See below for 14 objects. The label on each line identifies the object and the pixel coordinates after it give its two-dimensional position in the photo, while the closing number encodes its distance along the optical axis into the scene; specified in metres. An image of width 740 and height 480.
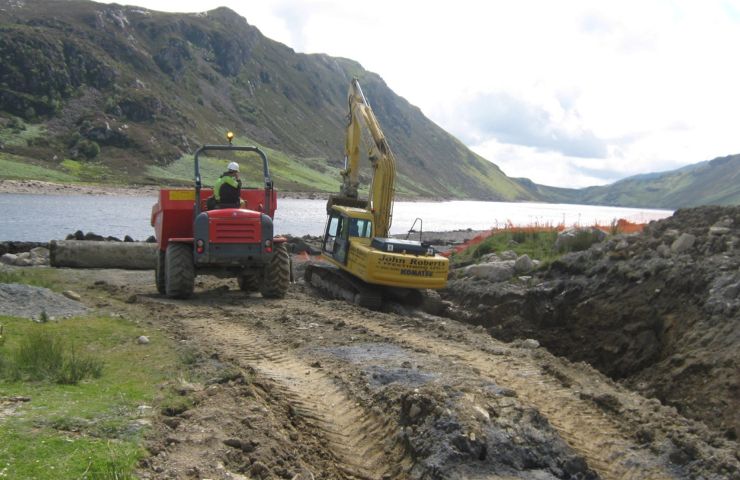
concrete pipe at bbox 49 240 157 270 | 21.64
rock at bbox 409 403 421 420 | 7.24
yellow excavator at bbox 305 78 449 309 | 17.16
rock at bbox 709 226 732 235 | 17.06
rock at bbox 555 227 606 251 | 22.19
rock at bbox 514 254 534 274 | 20.86
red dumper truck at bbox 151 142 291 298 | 15.05
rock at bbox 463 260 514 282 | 20.89
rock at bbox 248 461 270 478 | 6.09
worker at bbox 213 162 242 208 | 15.47
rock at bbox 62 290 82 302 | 14.22
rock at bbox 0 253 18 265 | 22.30
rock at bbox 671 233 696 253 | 17.20
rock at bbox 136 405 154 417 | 6.81
